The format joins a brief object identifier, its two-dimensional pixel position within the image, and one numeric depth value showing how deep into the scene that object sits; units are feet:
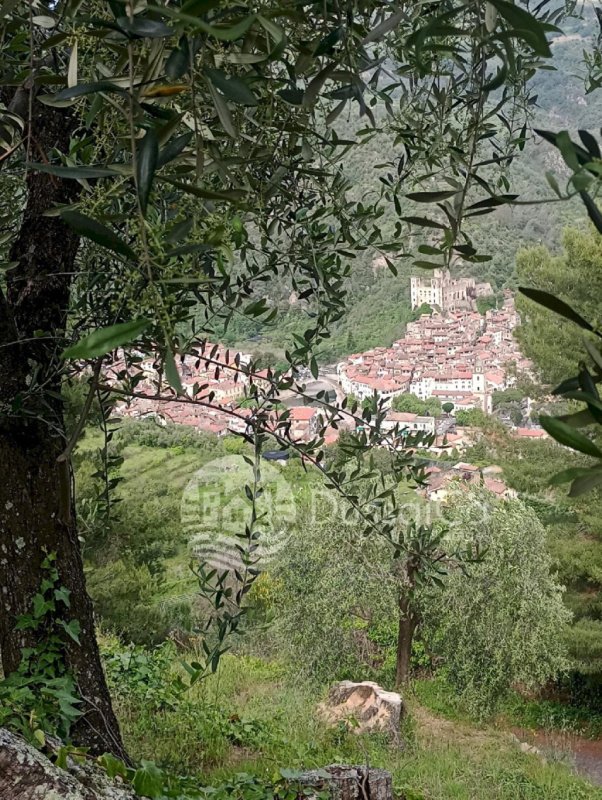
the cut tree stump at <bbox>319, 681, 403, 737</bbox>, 22.03
